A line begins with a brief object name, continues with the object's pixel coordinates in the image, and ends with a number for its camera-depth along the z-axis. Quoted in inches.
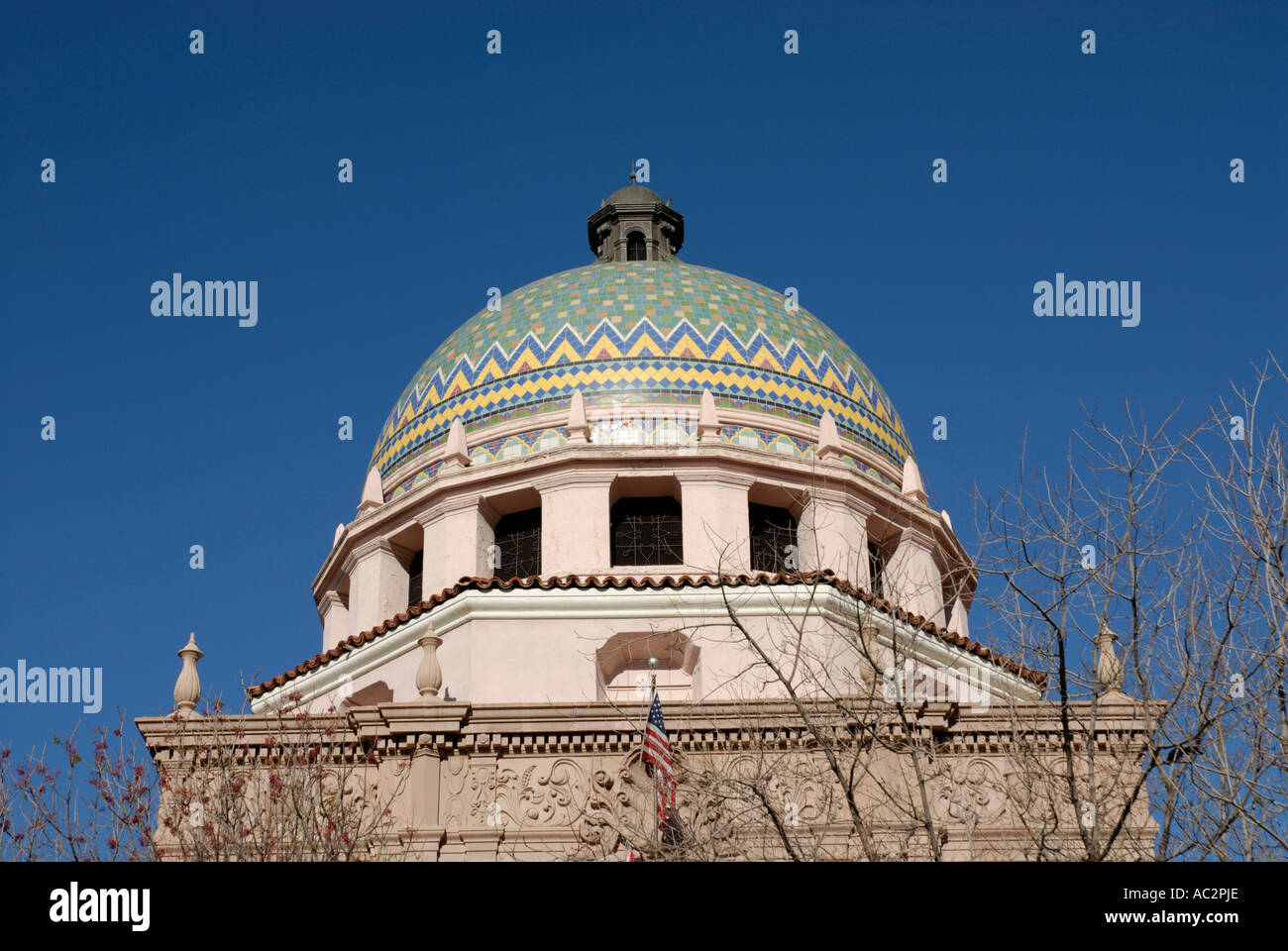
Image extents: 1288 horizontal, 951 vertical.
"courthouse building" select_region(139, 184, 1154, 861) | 764.0
